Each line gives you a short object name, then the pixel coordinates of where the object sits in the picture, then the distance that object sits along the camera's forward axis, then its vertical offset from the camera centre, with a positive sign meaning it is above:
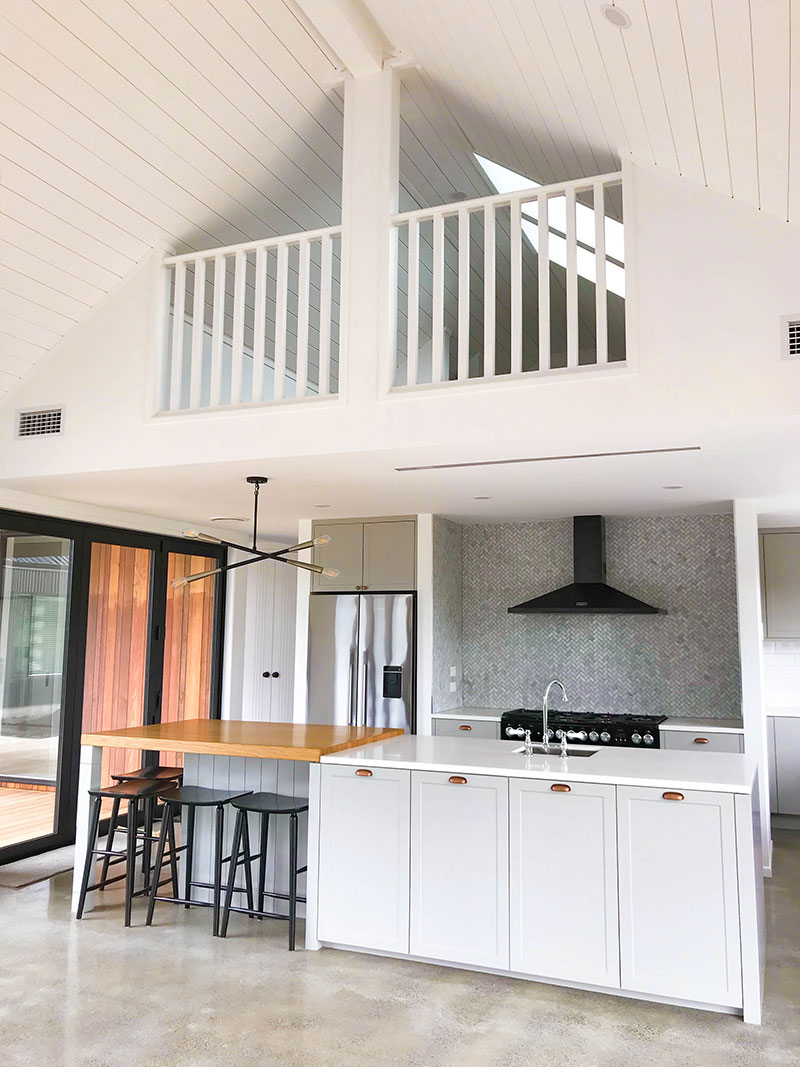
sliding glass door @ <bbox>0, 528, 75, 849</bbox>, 5.44 -0.22
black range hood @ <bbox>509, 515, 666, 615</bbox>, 6.14 +0.43
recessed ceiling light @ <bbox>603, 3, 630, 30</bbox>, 2.88 +2.16
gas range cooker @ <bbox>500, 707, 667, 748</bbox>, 5.71 -0.54
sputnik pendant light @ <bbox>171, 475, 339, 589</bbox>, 4.36 +0.50
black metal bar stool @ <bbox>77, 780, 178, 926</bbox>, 4.30 -0.94
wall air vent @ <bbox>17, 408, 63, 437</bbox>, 4.96 +1.31
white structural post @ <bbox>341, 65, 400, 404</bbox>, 4.23 +2.14
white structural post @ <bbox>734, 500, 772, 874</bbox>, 5.43 +0.10
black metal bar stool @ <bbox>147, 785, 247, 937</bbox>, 4.17 -0.98
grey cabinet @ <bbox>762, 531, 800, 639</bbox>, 6.59 +0.52
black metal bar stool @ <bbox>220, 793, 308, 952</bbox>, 3.96 -0.94
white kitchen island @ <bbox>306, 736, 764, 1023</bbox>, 3.27 -0.91
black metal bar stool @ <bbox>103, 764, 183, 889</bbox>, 4.68 -0.80
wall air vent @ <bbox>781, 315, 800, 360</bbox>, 3.39 +1.25
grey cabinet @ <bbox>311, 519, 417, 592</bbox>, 6.55 +0.71
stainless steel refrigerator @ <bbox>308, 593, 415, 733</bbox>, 6.40 -0.10
